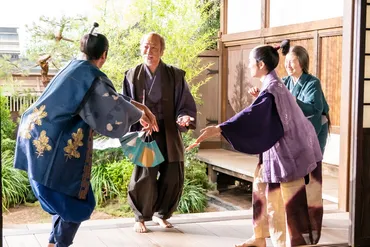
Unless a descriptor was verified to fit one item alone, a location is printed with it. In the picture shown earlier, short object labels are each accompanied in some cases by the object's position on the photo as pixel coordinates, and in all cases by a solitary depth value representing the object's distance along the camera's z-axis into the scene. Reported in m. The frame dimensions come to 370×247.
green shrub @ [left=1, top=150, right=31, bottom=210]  6.69
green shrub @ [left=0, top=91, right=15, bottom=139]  6.96
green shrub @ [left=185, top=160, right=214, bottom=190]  7.50
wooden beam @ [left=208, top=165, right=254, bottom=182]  7.00
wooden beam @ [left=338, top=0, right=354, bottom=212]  4.75
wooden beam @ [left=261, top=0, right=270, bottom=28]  7.95
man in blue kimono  2.88
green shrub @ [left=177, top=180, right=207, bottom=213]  6.93
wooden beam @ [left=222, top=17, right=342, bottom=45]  6.46
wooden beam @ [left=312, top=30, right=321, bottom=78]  6.79
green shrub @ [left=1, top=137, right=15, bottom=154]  7.06
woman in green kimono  3.96
